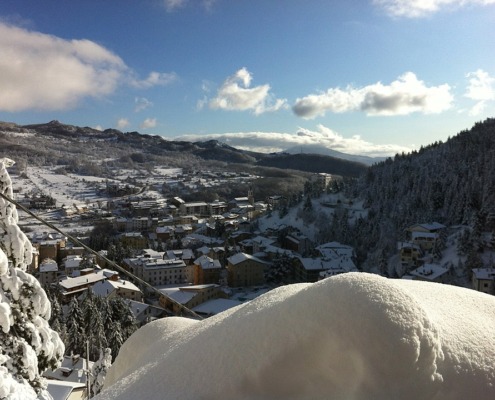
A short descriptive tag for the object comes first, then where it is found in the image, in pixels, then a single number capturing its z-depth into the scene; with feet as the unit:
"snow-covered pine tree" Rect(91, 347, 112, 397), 43.31
